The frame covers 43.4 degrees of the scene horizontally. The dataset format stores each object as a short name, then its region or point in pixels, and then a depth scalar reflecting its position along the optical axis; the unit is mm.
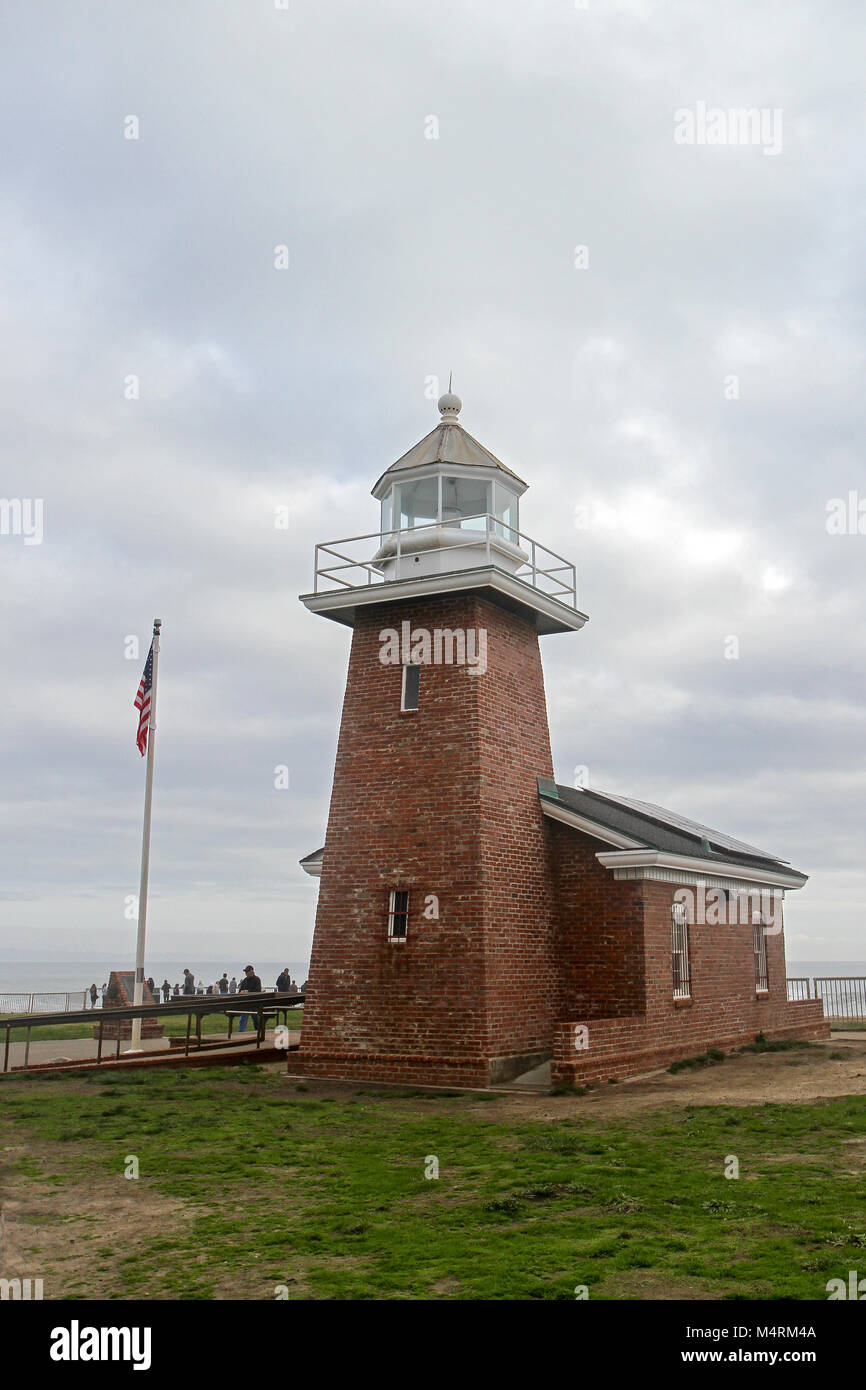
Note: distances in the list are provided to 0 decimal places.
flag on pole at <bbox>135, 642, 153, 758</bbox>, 21359
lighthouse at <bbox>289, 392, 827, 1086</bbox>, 16031
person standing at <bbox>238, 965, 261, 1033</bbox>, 26203
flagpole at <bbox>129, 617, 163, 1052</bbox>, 19750
